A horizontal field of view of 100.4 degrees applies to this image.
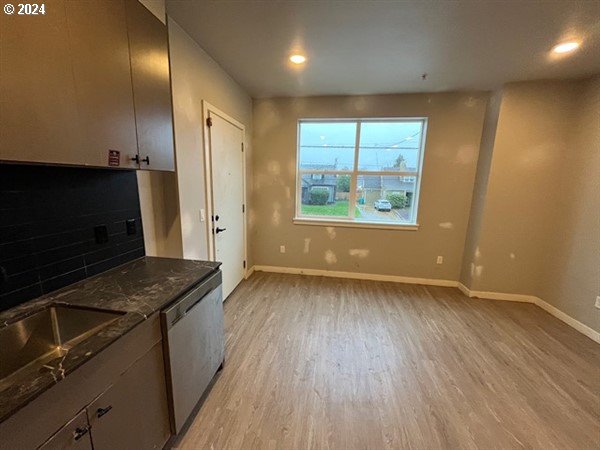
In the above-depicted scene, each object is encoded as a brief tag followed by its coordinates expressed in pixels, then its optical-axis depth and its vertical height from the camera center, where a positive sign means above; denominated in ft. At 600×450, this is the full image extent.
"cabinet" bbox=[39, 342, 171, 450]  2.74 -3.05
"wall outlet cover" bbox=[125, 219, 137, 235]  5.73 -1.15
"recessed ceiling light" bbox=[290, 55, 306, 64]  7.63 +3.75
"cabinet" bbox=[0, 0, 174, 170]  2.73 +1.21
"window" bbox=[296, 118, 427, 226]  11.49 +0.61
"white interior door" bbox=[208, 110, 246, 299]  8.49 -0.68
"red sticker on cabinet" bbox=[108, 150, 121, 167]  3.95 +0.28
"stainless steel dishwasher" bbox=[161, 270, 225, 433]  4.19 -3.12
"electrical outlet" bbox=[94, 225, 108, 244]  5.08 -1.19
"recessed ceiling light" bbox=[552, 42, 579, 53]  6.59 +3.78
